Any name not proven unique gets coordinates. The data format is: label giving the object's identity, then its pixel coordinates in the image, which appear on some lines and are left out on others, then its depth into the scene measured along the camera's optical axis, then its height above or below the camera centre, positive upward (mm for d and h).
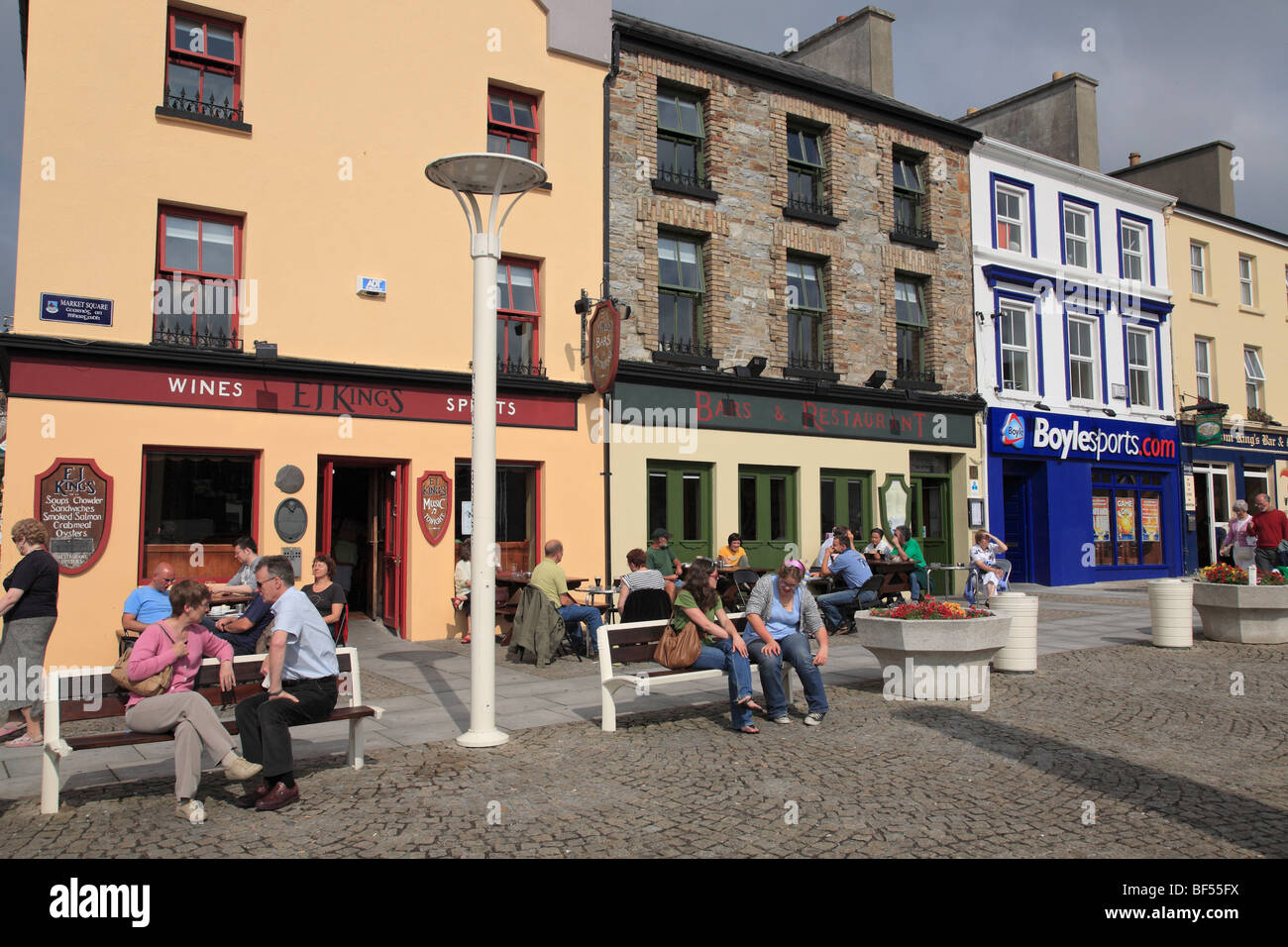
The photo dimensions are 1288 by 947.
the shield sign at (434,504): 13258 +329
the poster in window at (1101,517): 22656 +122
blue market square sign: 10836 +2611
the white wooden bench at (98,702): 5434 -1104
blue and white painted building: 20984 +3698
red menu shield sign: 10602 +226
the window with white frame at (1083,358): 22578 +4044
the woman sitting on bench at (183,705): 5434 -1063
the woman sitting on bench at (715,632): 7410 -881
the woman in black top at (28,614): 7074 -660
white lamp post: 7078 +960
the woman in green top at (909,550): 15312 -474
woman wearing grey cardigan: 7652 -934
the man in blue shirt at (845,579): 13031 -779
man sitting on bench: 5516 -1002
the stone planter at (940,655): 8492 -1228
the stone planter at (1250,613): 11906 -1204
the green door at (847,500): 17906 +463
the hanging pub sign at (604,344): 13844 +2778
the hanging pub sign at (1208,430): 24203 +2416
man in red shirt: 13883 -154
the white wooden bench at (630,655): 7461 -1114
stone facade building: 15812 +4389
